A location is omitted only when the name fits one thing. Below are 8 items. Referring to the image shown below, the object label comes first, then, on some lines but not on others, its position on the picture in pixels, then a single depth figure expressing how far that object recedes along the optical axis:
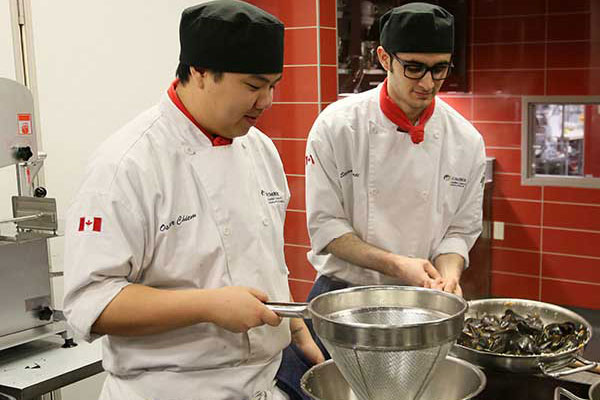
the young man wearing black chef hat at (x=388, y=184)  2.40
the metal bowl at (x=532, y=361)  1.67
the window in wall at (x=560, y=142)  4.90
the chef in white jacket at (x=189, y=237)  1.45
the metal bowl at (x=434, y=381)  1.63
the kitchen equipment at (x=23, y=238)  2.39
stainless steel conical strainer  1.31
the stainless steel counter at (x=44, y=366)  2.26
